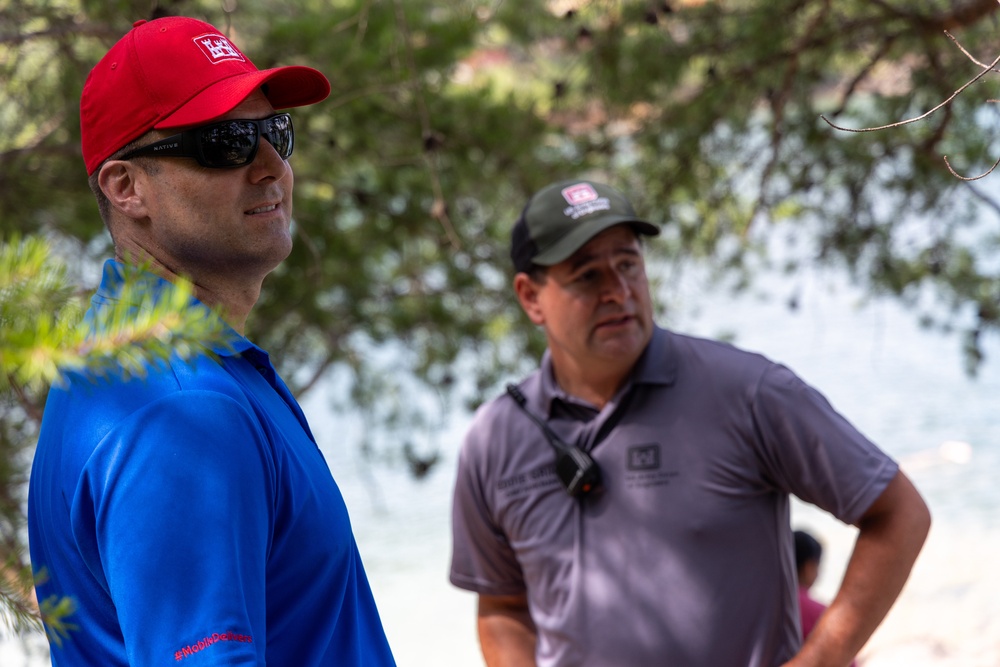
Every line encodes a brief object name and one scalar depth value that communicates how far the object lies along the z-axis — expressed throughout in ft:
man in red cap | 13.20
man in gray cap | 15.50
